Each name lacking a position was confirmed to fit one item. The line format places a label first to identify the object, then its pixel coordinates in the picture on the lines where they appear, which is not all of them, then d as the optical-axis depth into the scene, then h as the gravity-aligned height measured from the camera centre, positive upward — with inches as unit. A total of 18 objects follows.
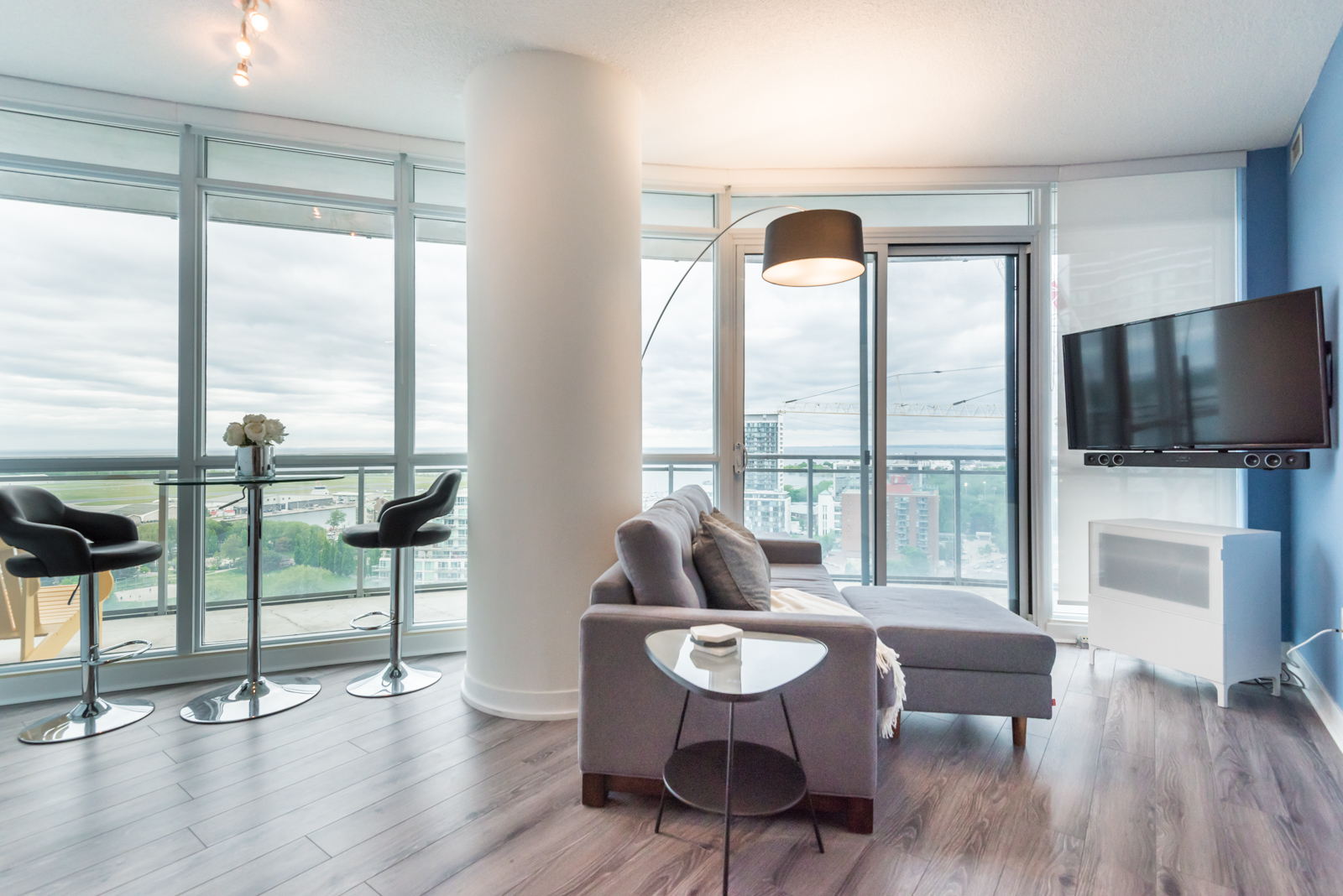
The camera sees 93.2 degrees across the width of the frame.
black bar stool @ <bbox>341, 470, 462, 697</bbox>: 113.2 -14.9
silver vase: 106.8 -1.0
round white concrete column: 105.7 +15.8
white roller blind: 141.4 +39.7
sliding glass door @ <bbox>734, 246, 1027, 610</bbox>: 155.3 +9.7
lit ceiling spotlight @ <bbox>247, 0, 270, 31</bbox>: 93.2 +66.3
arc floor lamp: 97.3 +33.5
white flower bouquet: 106.0 +4.2
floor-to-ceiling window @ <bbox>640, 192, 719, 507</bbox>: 154.3 +26.5
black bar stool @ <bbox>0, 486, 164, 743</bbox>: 92.0 -15.3
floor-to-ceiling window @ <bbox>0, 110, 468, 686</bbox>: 115.5 +20.4
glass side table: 58.9 -33.0
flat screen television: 107.0 +13.9
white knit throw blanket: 85.2 -23.7
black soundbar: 112.1 -1.3
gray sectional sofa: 73.3 -29.0
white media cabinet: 111.5 -27.2
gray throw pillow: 87.3 -16.3
